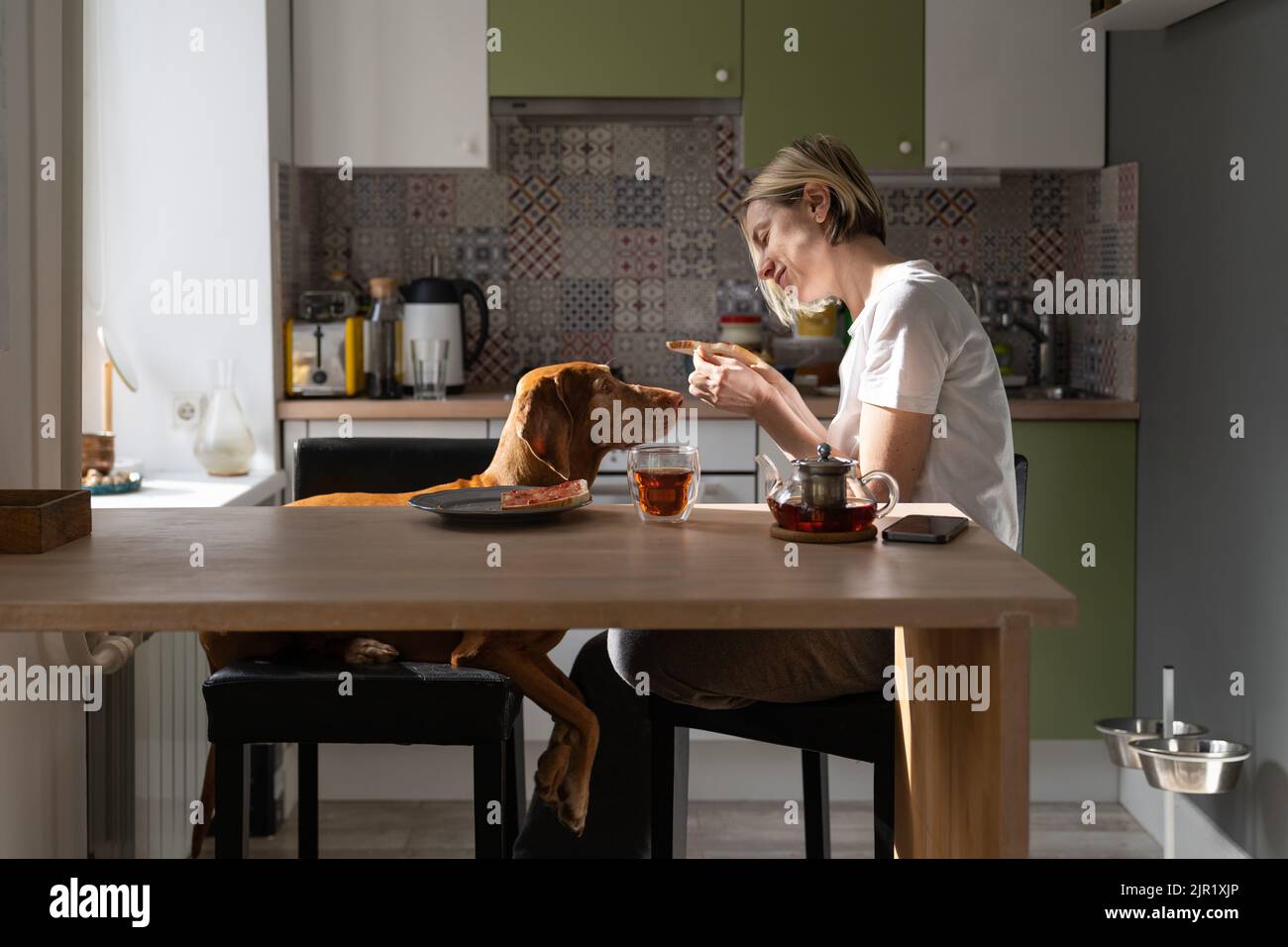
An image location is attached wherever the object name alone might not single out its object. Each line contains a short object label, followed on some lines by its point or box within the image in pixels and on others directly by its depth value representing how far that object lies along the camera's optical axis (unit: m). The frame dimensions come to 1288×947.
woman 1.83
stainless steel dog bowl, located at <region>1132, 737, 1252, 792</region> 2.87
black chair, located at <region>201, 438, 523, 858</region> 2.02
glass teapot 1.57
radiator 2.42
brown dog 1.90
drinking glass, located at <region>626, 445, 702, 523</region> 1.69
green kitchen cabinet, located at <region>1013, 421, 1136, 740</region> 3.48
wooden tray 1.51
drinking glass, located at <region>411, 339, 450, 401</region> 3.61
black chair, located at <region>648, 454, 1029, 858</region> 1.81
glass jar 3.63
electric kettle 3.74
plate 1.67
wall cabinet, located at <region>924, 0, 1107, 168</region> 3.59
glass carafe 3.26
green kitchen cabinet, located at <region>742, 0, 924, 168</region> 3.58
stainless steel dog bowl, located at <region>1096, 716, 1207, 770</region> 3.23
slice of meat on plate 1.71
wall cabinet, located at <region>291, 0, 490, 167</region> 3.59
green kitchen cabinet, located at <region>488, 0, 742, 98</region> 3.57
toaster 3.56
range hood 3.68
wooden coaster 1.56
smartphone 1.57
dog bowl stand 2.98
